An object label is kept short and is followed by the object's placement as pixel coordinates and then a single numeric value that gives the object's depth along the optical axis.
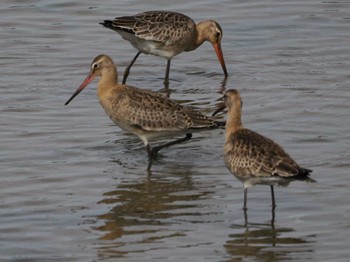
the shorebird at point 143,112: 12.96
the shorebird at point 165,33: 17.11
